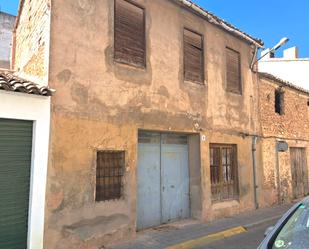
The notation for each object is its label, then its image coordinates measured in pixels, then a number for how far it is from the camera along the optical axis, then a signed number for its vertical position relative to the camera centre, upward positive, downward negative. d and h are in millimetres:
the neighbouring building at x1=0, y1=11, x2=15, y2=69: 12279 +5968
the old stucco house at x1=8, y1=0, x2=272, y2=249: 5071 +1017
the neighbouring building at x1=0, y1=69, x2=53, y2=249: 4427 -158
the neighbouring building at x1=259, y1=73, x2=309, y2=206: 9752 +534
